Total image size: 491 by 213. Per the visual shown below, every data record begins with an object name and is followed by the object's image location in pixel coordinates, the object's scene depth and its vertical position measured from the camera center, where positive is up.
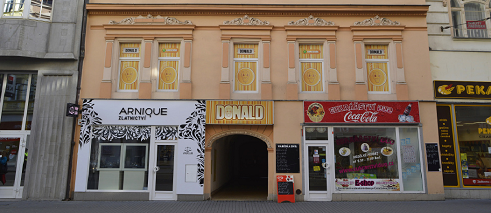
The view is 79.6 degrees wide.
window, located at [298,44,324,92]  10.59 +3.04
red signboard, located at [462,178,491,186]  10.25 -1.00
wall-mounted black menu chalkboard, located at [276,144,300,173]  9.95 -0.26
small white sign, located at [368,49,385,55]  10.87 +3.66
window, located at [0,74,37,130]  10.33 +1.71
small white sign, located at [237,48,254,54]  10.84 +3.63
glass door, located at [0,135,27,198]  9.95 -0.56
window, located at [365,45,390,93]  10.62 +3.04
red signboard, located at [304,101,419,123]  10.13 +1.36
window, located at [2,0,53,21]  10.32 +4.87
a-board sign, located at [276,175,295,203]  9.57 -1.29
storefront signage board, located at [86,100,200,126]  10.11 +1.31
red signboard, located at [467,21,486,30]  11.36 +4.91
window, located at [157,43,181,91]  10.59 +3.02
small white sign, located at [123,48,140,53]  10.84 +3.63
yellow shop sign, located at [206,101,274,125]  10.05 +1.31
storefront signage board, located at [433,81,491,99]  10.56 +2.25
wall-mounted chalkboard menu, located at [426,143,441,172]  9.94 -0.15
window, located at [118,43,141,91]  10.62 +3.02
